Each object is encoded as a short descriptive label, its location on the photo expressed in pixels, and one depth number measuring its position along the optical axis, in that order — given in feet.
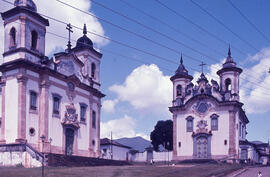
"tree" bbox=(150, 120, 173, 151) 209.15
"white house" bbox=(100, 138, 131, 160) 182.09
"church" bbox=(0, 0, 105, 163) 96.32
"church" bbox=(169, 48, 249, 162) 145.48
